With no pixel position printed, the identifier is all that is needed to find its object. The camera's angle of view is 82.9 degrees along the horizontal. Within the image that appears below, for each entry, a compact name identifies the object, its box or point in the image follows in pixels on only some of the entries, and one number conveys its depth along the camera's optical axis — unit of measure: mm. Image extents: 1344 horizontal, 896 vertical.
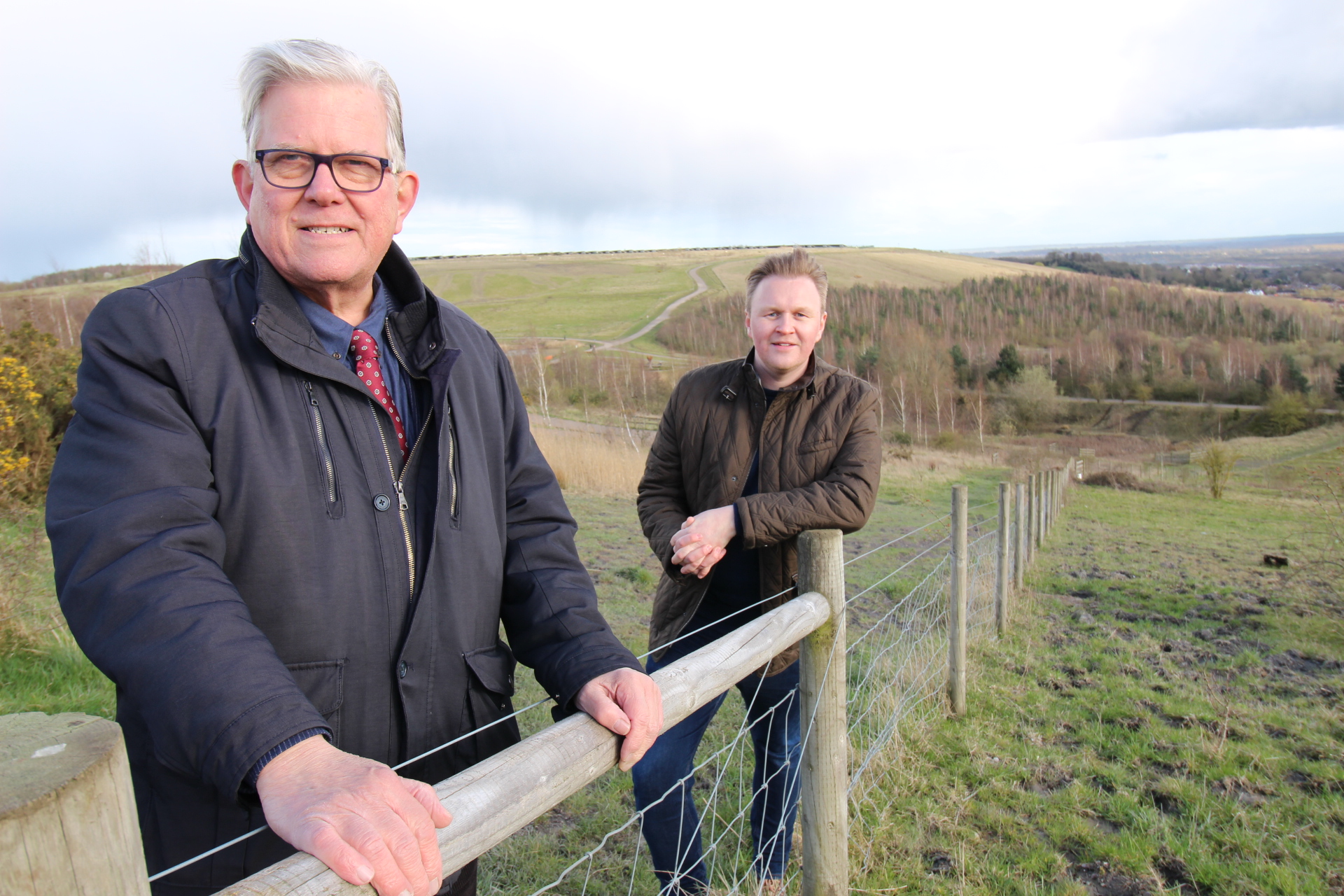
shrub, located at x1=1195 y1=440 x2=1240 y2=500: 20578
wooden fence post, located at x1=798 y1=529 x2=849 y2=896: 2350
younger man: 2557
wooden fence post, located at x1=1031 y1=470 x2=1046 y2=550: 10695
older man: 1020
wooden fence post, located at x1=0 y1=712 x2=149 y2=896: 630
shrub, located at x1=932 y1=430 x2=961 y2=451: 35438
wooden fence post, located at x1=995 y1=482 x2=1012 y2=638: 6078
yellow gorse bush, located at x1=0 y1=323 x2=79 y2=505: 7059
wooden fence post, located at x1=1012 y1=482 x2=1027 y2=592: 7242
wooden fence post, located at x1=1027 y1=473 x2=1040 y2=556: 9163
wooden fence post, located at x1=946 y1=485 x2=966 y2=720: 4441
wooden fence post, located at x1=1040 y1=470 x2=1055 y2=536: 12270
